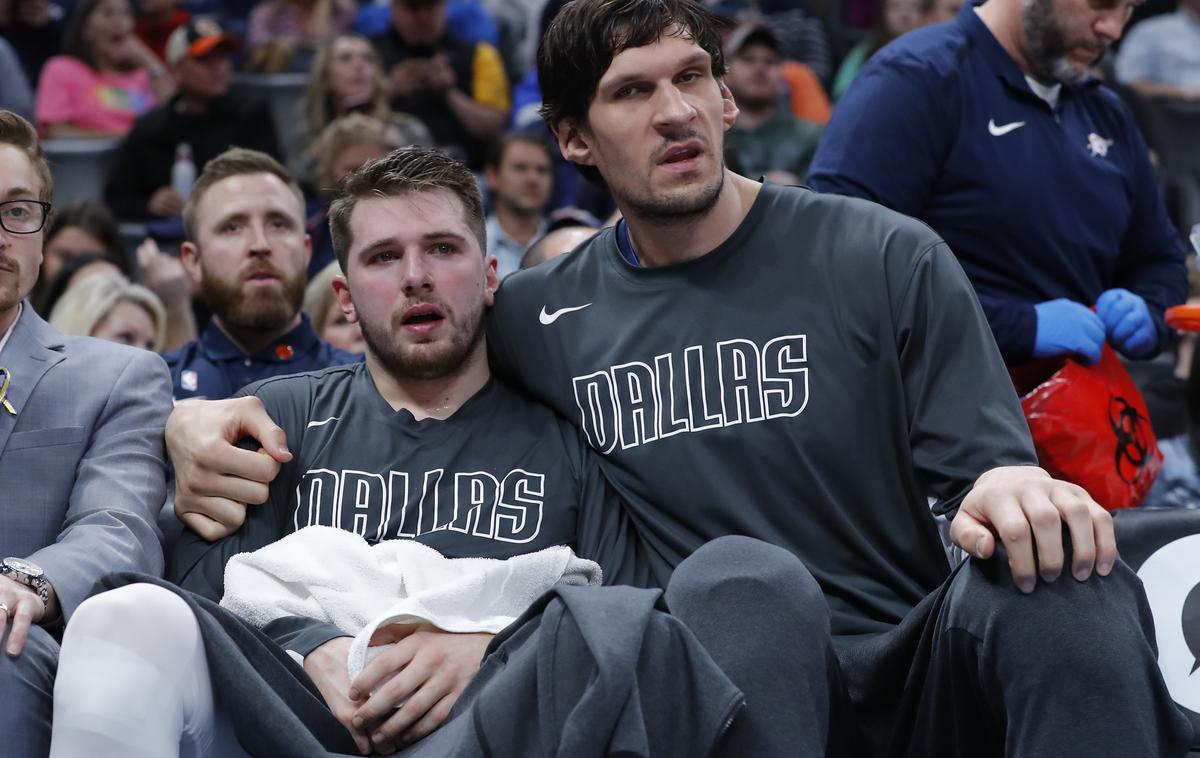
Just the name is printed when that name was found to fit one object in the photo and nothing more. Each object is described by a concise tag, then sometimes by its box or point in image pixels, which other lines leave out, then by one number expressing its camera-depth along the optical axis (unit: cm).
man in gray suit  216
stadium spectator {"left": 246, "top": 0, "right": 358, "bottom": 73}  704
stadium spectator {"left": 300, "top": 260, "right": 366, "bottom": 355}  409
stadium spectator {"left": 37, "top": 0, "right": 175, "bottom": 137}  623
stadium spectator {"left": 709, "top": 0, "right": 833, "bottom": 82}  743
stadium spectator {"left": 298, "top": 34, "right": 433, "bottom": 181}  579
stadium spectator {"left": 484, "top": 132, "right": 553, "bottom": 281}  543
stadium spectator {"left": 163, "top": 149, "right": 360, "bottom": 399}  352
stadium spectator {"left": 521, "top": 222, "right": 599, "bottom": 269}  356
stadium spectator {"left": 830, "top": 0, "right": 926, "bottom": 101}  635
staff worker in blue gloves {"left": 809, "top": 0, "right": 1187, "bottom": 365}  289
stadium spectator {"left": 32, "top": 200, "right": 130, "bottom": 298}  496
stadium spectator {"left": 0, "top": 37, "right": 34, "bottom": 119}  603
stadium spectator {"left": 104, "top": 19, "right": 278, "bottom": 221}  584
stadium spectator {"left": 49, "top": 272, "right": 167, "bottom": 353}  408
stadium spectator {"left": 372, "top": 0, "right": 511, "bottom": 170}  631
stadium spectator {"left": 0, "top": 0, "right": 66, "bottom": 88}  674
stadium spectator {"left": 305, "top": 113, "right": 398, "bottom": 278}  514
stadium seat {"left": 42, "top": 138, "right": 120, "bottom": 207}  594
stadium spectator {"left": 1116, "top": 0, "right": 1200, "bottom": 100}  673
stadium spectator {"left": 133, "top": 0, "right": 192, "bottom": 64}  704
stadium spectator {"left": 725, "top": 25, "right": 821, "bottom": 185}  593
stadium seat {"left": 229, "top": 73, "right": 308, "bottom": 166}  646
